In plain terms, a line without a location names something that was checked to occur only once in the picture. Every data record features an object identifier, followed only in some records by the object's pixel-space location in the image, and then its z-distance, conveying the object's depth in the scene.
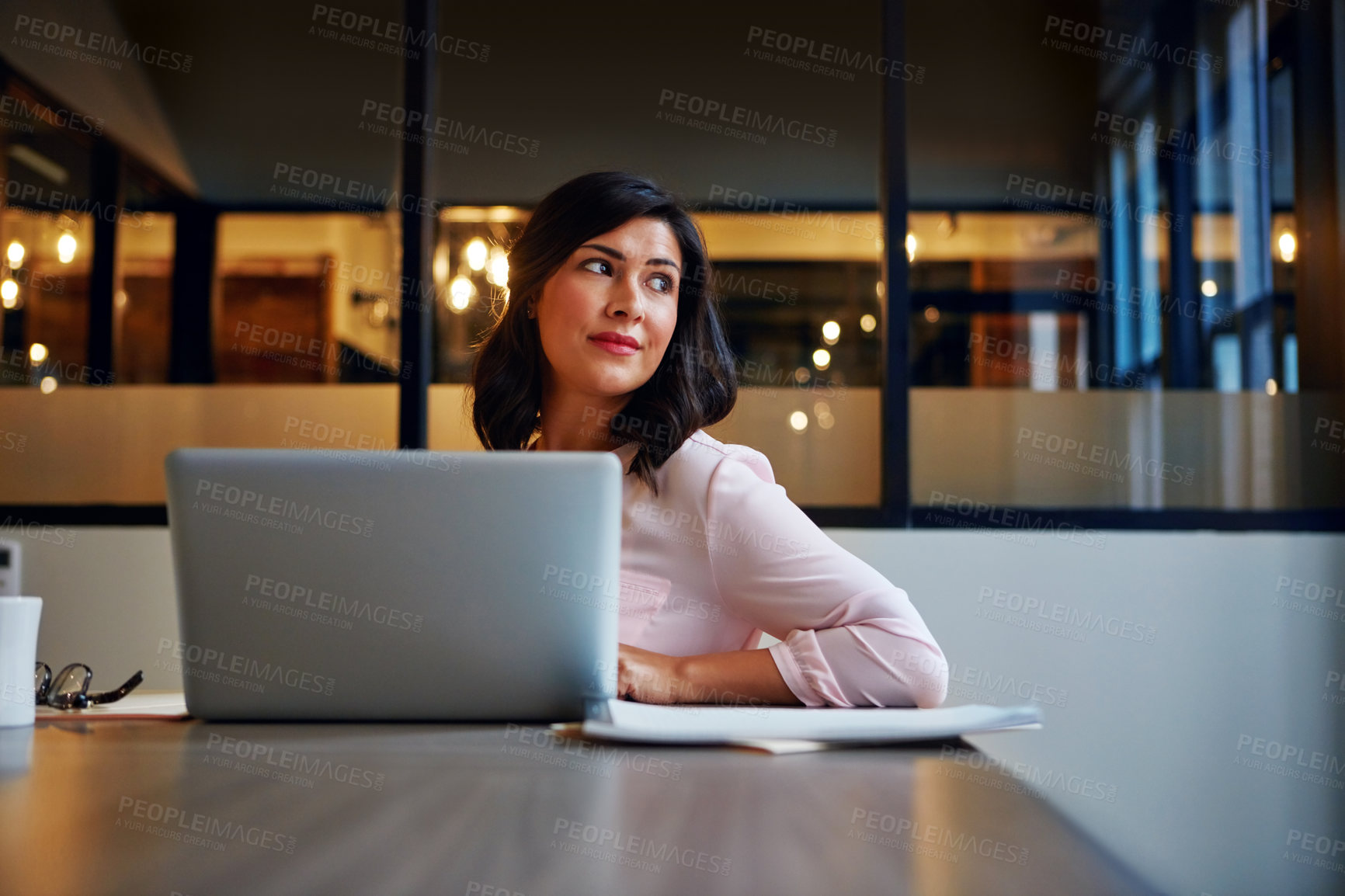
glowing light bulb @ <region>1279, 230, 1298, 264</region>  3.58
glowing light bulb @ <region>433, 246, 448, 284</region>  6.05
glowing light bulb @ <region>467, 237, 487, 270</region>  5.98
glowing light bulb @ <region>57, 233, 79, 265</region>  4.98
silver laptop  0.86
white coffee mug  0.96
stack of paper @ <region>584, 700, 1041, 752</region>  0.79
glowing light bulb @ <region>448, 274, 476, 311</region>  6.08
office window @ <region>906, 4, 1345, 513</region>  3.61
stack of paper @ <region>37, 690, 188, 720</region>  1.01
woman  1.18
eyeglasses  1.11
